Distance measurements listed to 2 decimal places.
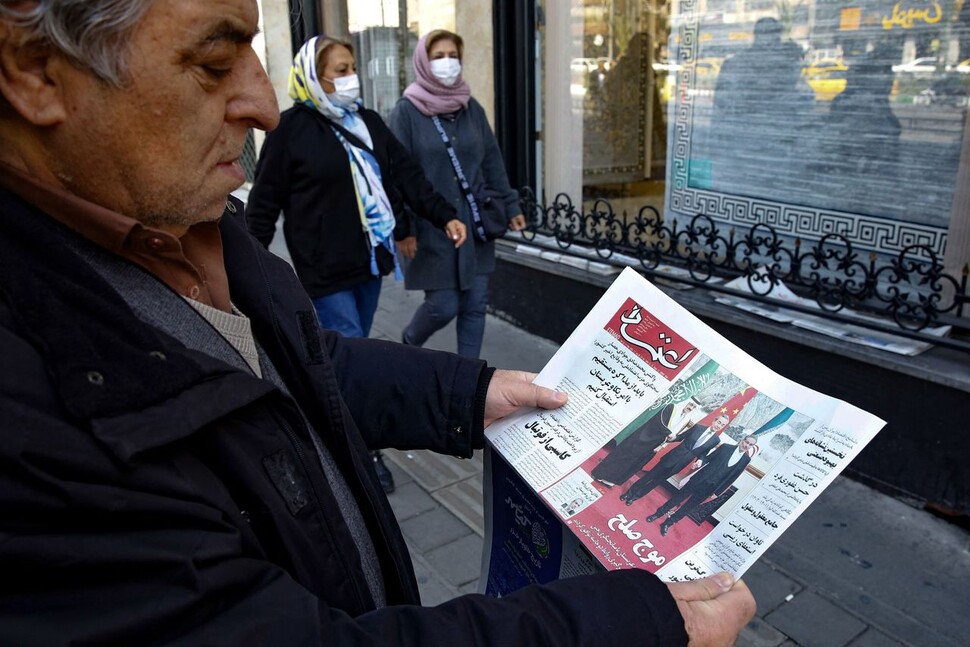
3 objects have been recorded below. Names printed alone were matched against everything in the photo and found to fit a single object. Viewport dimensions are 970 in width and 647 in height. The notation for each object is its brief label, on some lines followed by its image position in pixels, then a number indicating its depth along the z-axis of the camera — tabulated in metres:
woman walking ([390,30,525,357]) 4.02
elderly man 0.78
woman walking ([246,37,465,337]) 3.49
